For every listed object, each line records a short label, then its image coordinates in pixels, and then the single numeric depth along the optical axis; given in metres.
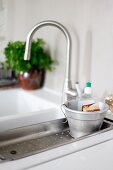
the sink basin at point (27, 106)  1.19
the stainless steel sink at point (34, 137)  1.01
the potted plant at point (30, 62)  1.55
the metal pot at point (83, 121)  1.00
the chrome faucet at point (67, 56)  1.17
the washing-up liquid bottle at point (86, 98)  1.14
